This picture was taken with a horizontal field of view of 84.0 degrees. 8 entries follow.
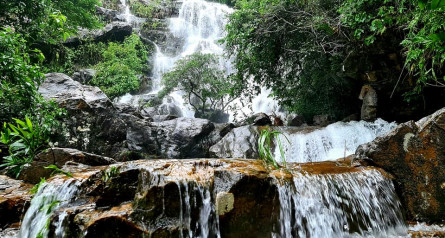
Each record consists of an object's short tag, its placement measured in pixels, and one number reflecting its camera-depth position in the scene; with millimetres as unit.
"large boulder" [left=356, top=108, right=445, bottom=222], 3510
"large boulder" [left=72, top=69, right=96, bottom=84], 14641
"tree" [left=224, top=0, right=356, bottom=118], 6547
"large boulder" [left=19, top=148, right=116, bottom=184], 4703
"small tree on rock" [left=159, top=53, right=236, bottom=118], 13240
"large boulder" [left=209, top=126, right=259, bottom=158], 7289
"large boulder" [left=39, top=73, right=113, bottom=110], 8141
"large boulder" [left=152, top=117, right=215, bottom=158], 9516
